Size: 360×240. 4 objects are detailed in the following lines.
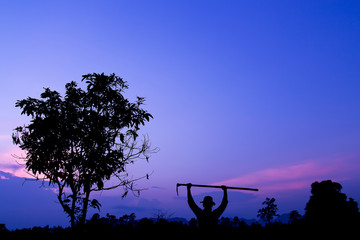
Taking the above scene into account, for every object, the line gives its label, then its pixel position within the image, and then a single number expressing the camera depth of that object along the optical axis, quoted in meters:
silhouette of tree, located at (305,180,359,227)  29.12
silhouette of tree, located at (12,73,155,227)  10.70
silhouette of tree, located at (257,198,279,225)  91.71
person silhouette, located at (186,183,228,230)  5.80
